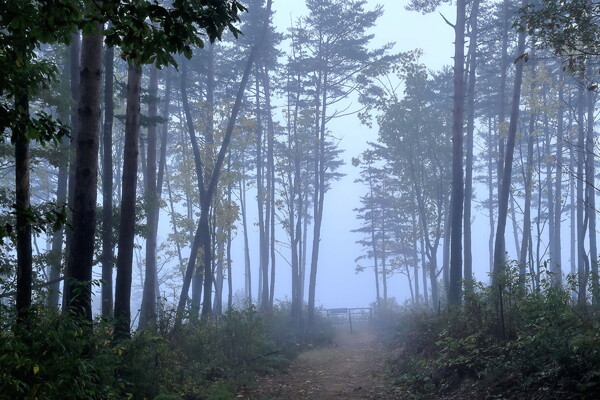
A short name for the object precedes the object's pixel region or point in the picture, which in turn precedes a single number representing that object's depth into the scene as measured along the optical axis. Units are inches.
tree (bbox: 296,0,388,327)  1131.9
